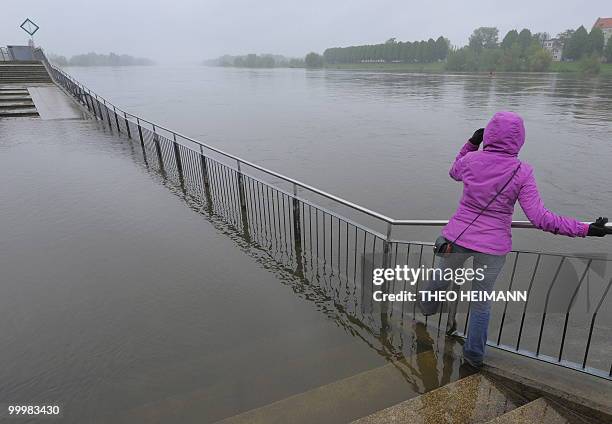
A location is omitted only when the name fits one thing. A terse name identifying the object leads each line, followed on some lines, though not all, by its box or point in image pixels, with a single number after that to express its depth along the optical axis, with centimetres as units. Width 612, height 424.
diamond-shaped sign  3430
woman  258
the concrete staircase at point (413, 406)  270
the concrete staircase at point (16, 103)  1655
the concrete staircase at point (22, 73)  2562
